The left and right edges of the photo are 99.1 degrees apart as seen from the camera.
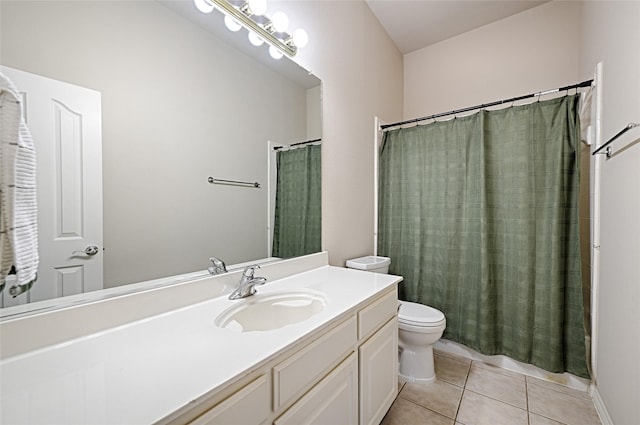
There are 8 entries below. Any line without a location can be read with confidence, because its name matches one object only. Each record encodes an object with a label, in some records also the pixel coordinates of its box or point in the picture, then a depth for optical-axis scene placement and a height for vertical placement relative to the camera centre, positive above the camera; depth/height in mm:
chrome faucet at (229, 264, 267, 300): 1116 -308
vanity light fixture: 1190 +906
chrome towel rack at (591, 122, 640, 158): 1063 +323
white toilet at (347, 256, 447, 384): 1699 -805
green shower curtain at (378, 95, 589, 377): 1715 -116
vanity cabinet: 654 -527
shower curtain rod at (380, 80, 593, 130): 1637 +753
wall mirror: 772 +323
